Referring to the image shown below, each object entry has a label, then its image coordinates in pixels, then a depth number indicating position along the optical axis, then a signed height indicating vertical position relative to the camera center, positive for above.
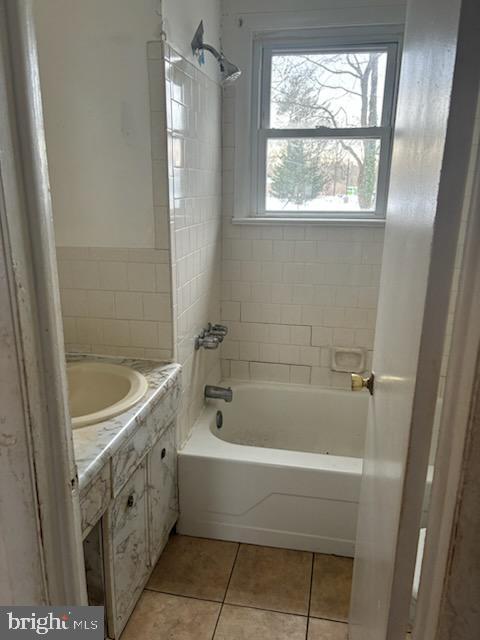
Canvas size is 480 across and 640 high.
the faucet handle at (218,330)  2.31 -0.67
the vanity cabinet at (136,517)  1.41 -1.07
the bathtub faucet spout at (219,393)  2.32 -0.97
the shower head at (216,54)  1.85 +0.53
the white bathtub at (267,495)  1.91 -1.22
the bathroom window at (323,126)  2.30 +0.31
